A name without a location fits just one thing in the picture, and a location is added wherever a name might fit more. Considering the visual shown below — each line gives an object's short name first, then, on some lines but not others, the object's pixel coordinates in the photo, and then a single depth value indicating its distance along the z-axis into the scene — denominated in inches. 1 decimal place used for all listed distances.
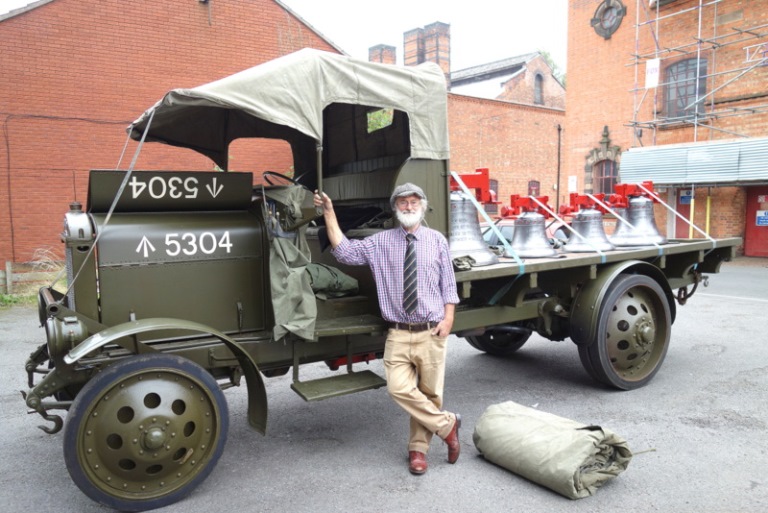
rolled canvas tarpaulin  142.6
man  156.8
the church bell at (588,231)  235.3
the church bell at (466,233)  191.0
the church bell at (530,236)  215.2
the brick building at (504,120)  950.4
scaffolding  675.4
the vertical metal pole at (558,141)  1112.2
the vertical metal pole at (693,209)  691.0
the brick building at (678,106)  676.7
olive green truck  134.8
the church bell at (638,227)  250.5
